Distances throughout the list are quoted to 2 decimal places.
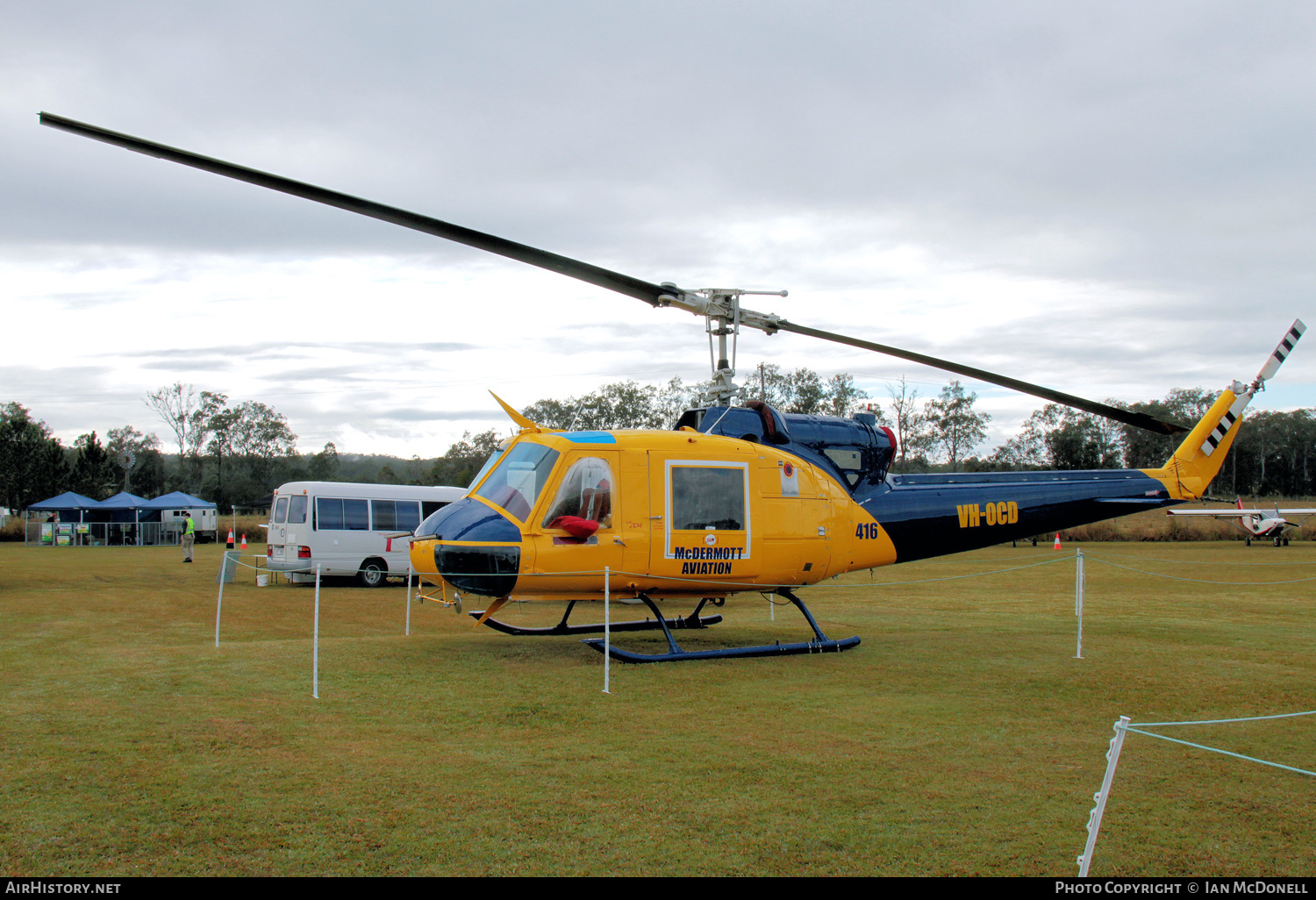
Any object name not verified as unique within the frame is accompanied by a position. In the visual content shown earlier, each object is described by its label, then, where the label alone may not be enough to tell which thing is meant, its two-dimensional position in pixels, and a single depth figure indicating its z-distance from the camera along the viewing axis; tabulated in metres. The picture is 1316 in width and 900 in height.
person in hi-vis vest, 28.75
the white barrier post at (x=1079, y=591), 9.92
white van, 20.14
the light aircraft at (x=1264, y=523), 35.69
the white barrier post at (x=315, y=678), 7.44
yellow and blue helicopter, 8.93
